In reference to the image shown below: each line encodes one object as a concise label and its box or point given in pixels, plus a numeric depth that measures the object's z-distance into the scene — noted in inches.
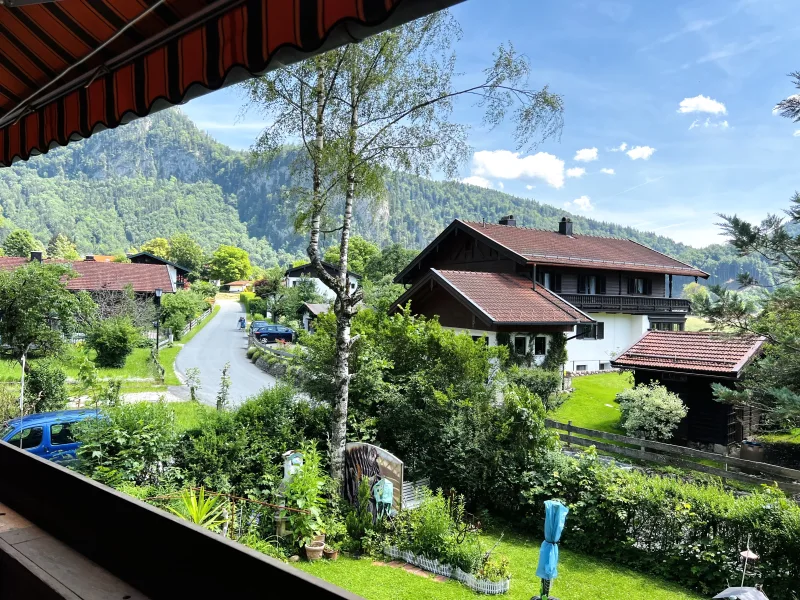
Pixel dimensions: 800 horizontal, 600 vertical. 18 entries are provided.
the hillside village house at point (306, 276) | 1880.2
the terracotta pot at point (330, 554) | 339.0
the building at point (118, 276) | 1446.9
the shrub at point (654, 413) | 559.8
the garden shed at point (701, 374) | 555.2
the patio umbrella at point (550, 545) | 269.0
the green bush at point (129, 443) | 326.0
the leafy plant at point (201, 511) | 282.2
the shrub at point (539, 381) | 705.2
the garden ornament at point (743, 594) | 234.5
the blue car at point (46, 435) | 402.3
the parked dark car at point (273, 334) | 1386.7
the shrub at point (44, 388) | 531.8
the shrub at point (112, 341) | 928.9
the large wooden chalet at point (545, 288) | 812.6
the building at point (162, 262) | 2026.3
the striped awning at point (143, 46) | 48.2
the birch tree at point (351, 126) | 367.9
